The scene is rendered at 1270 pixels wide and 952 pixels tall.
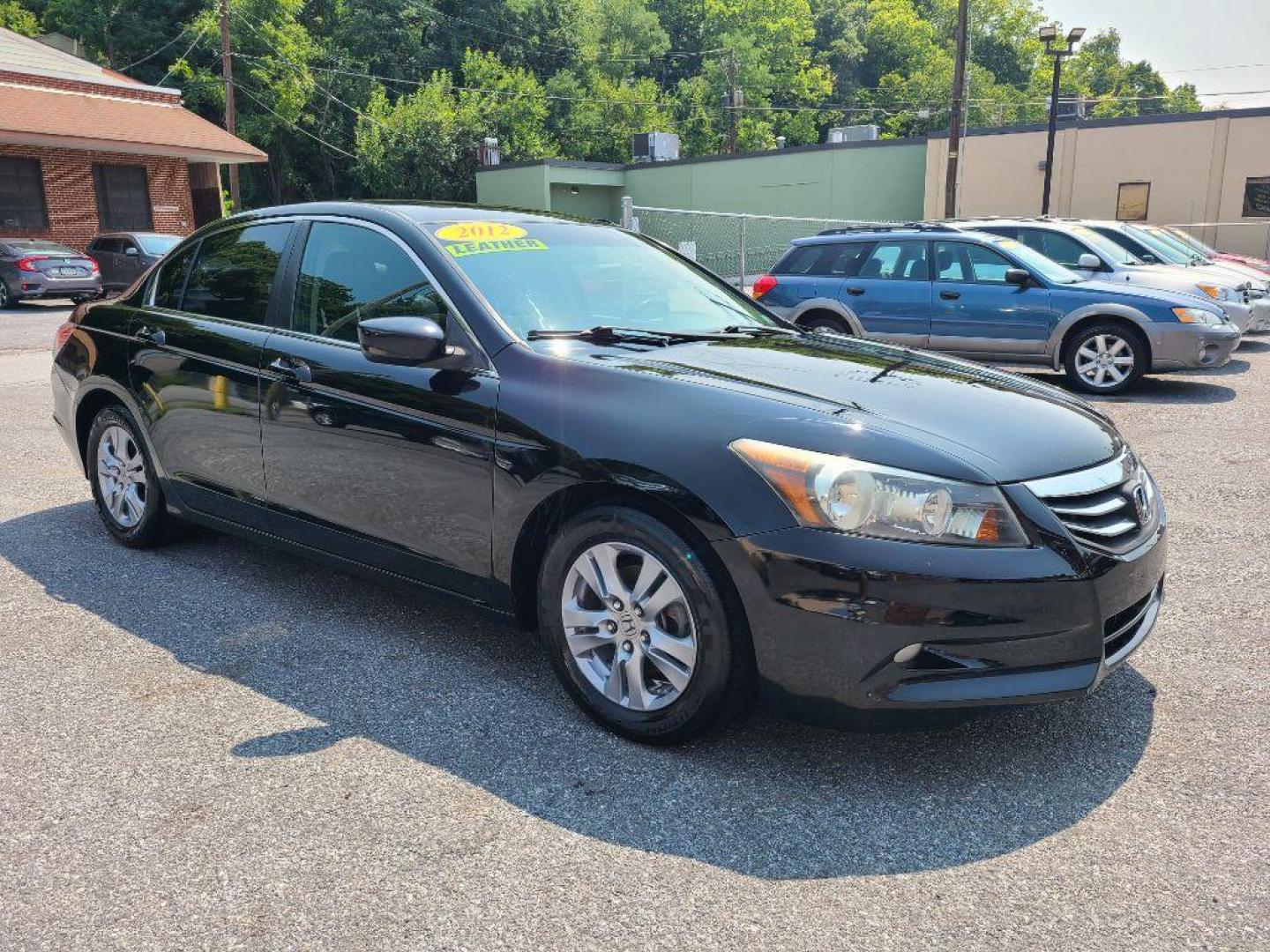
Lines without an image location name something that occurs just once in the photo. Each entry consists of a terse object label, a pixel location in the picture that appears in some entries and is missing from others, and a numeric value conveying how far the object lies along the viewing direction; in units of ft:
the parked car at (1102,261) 36.78
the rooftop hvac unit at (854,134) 129.18
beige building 96.07
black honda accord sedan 9.00
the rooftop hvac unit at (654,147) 142.50
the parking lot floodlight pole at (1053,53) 82.07
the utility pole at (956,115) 82.94
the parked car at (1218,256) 56.44
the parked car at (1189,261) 42.11
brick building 88.94
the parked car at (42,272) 66.59
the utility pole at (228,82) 111.65
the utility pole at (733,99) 206.80
